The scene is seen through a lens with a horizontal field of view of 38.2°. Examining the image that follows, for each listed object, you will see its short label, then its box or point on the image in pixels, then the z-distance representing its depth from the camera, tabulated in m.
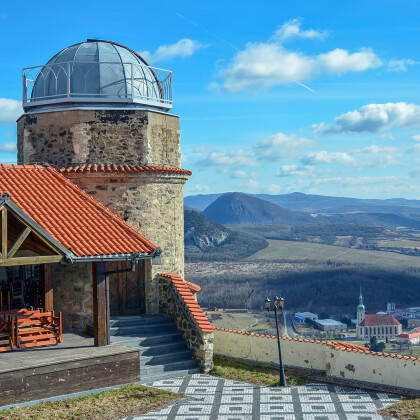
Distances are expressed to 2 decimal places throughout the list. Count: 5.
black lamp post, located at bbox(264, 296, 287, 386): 15.57
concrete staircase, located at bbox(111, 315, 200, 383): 16.48
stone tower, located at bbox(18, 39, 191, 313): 19.23
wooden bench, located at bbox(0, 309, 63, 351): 15.32
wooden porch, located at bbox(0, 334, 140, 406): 13.43
